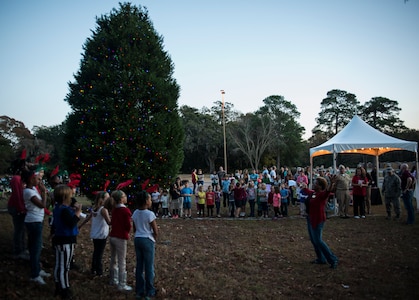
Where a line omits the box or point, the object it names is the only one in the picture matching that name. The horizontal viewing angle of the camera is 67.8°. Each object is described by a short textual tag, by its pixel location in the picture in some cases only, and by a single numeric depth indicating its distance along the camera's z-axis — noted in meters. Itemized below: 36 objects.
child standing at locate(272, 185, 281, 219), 13.01
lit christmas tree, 10.95
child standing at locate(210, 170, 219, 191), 20.31
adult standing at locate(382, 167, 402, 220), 11.21
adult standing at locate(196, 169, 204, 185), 19.20
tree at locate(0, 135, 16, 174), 38.69
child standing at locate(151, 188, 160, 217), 13.37
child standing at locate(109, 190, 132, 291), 4.91
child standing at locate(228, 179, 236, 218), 13.65
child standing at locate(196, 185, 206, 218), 13.81
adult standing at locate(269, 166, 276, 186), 17.77
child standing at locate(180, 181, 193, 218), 13.45
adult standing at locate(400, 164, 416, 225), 10.58
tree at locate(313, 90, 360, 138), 66.62
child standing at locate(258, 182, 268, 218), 13.23
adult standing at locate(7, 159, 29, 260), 5.23
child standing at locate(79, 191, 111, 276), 5.38
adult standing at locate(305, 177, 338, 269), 6.45
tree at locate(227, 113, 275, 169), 54.62
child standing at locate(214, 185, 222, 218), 14.14
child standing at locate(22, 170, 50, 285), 4.72
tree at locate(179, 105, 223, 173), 56.22
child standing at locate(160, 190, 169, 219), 13.91
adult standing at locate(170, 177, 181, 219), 13.23
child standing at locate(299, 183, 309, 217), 12.80
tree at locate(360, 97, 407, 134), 63.22
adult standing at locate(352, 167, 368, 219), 12.21
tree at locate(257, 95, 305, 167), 55.25
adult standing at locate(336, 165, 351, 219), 12.36
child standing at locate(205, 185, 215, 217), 13.73
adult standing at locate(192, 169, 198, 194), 19.60
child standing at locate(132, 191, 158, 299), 4.66
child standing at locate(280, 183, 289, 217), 13.16
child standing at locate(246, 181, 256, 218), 13.72
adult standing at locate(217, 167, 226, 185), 20.58
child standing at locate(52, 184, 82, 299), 4.31
